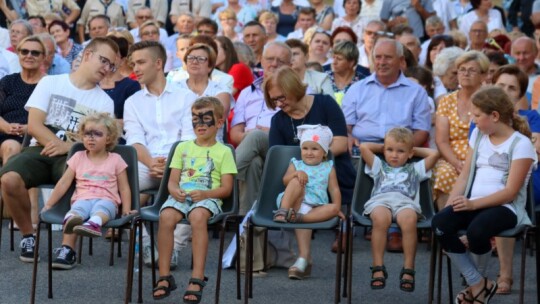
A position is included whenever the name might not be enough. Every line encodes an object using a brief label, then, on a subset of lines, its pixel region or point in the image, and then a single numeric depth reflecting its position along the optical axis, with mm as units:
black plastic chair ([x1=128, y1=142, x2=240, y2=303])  10672
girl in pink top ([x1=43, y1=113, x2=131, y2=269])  11358
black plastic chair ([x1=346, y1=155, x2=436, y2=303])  11204
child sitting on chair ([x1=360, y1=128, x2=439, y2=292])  11024
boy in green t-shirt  10777
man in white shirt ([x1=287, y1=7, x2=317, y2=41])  22358
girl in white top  10548
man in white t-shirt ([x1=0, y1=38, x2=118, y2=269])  12508
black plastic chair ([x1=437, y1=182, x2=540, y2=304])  10437
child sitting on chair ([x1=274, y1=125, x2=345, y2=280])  11389
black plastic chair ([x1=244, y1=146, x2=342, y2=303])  11000
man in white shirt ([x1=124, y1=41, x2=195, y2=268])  12848
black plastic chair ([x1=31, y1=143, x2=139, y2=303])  10727
